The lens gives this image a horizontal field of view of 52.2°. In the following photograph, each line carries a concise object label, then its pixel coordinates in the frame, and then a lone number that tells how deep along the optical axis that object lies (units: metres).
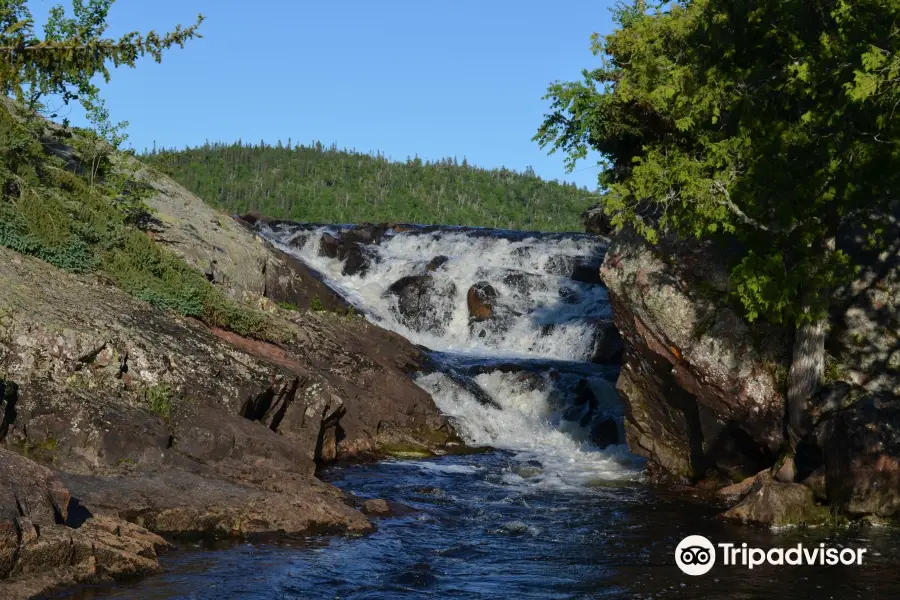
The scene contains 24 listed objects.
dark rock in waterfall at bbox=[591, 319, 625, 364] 29.44
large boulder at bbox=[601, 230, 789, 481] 16.88
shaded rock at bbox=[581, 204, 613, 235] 42.17
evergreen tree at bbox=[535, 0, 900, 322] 13.61
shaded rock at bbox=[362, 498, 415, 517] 14.73
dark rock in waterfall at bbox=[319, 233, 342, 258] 39.56
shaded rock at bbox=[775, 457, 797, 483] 15.59
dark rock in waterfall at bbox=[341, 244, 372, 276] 37.47
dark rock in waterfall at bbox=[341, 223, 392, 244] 41.06
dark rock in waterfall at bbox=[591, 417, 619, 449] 22.89
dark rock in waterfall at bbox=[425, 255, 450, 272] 36.66
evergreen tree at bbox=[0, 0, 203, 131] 20.58
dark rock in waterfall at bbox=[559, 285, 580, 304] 34.06
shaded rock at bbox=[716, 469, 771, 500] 16.73
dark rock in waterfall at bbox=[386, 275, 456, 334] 33.12
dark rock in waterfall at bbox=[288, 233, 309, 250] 40.84
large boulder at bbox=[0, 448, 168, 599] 9.38
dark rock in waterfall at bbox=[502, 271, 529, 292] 34.66
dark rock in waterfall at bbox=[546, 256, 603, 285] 35.72
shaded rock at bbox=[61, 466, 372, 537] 12.04
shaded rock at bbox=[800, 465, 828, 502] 14.89
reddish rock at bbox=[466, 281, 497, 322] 32.94
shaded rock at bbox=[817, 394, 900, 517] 14.34
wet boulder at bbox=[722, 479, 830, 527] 14.52
